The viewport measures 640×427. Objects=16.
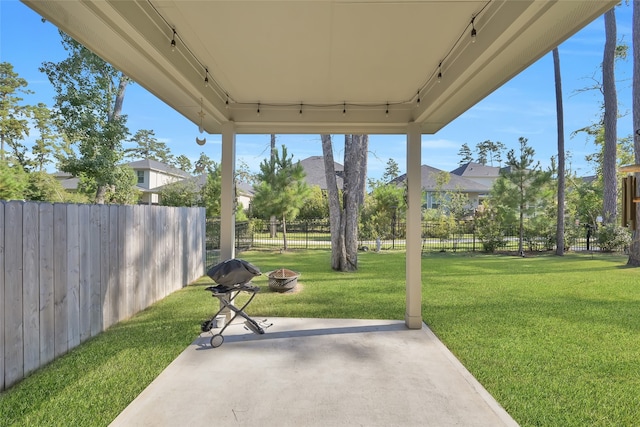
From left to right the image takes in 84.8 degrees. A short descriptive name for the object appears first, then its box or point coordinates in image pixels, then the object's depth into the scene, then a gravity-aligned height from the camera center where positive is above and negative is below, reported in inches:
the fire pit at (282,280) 235.3 -42.7
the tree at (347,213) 337.4 +3.7
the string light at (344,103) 90.6 +52.0
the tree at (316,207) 795.4 +22.2
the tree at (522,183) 473.1 +45.5
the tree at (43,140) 536.1 +121.8
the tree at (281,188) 526.9 +44.2
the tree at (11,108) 501.0 +160.5
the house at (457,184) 992.4 +87.7
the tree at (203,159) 1405.8 +239.1
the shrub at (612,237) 441.7 -27.3
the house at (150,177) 926.3 +110.4
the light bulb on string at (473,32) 89.8 +48.0
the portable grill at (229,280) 137.5 -25.2
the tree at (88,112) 427.8 +130.4
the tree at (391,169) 1354.6 +184.3
